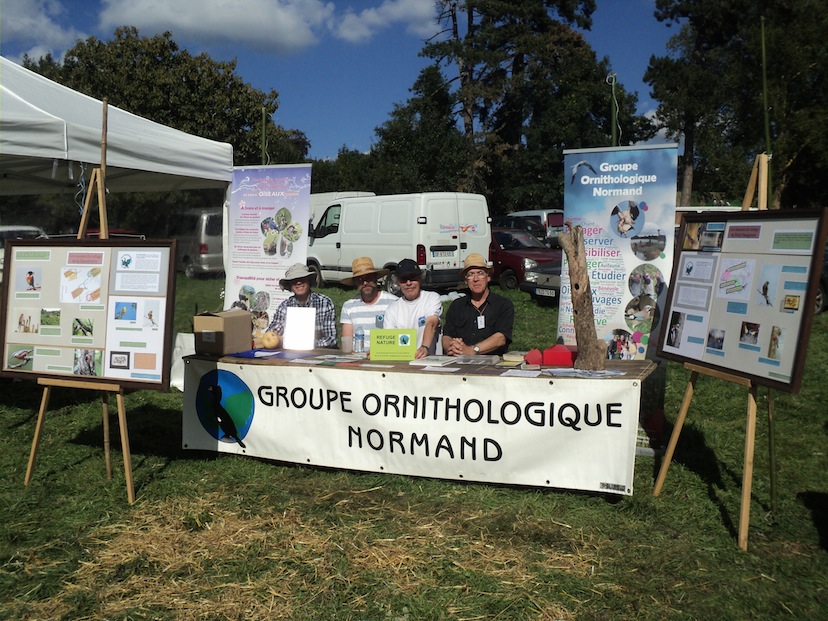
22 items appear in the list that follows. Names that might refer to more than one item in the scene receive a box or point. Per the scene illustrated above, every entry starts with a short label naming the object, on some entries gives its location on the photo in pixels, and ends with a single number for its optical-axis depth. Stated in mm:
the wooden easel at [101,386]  4305
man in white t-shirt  5582
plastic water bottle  5494
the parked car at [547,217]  22569
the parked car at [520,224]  20614
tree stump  4379
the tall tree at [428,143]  32281
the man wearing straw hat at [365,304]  5883
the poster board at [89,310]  4277
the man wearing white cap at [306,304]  6059
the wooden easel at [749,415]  3654
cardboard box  4996
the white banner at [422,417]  4043
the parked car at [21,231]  8961
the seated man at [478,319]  5398
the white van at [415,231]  14320
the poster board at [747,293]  3350
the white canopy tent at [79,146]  5609
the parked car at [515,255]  14570
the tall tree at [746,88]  19562
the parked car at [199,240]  8688
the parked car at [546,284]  12461
